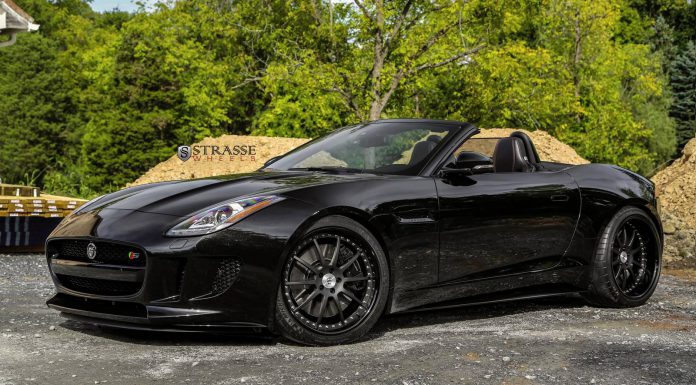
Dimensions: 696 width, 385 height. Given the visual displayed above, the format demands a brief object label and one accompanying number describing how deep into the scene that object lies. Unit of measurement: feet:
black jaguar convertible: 16.85
